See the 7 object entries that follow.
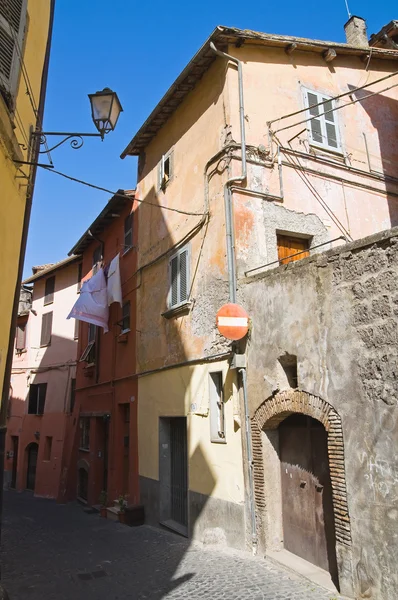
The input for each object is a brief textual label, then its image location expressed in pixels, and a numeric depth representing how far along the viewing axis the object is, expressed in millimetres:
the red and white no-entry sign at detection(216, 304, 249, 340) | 7879
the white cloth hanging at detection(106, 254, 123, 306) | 13773
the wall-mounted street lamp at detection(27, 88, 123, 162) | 6449
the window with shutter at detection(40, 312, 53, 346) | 22722
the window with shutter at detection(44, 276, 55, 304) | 23328
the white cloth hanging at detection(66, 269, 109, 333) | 13828
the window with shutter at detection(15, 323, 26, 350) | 24703
